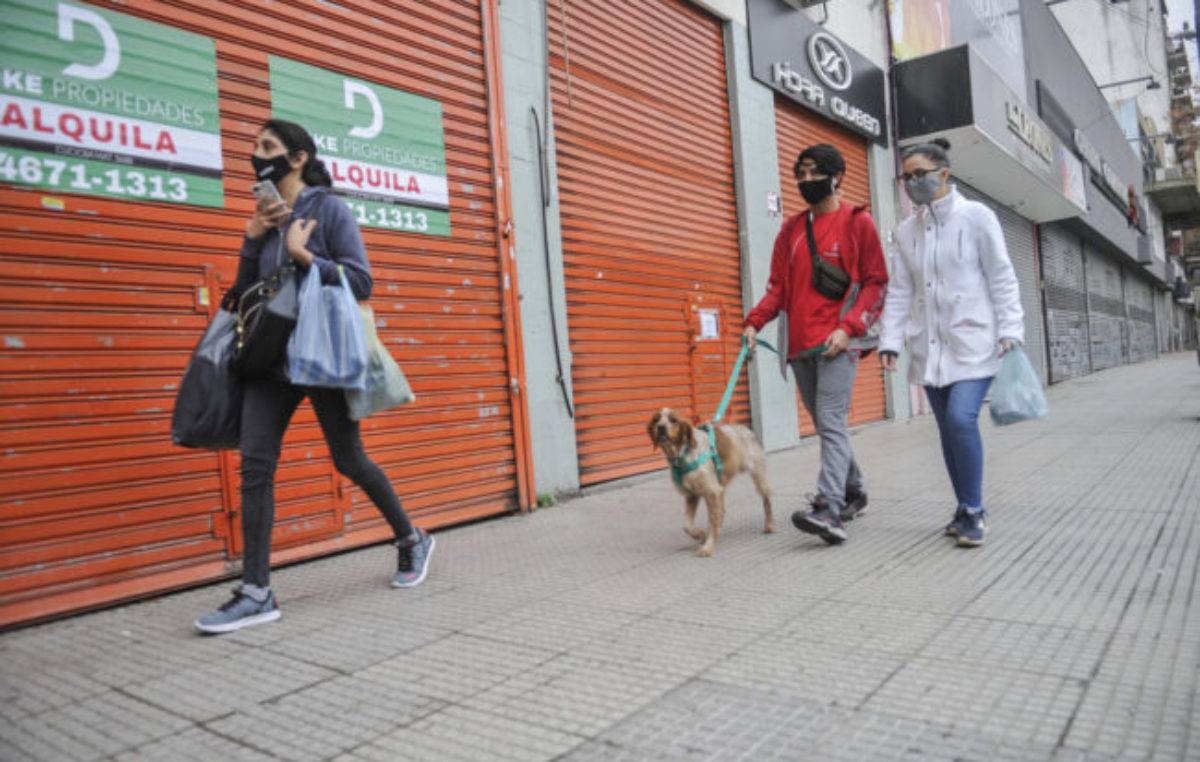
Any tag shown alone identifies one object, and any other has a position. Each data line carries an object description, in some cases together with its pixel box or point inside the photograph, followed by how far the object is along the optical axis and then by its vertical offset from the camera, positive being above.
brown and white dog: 3.99 -0.49
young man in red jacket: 4.08 +0.36
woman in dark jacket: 3.08 +0.11
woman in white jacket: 3.87 +0.23
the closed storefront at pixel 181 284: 3.39 +0.63
